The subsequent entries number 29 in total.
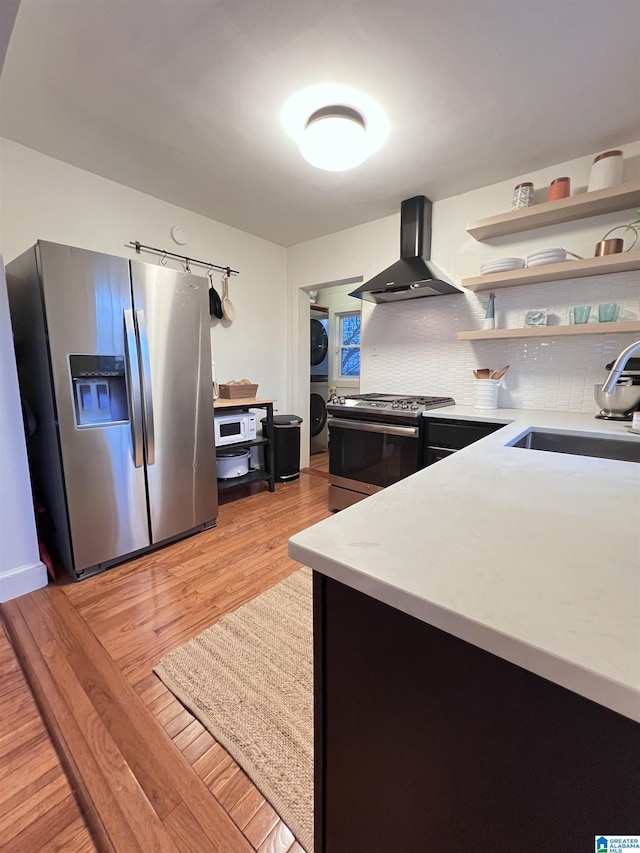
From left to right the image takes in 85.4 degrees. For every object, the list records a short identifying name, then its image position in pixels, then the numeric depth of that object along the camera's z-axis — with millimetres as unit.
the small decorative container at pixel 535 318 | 2301
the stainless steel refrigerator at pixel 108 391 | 1793
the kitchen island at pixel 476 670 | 371
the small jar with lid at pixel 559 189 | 2068
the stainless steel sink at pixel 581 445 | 1573
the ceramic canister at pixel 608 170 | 1927
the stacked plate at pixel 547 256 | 2131
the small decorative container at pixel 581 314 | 2127
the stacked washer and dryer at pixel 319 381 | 4852
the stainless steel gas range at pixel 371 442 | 2363
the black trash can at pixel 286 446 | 3582
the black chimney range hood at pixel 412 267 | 2518
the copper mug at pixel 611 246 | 1965
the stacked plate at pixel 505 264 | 2307
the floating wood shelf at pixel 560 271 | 1906
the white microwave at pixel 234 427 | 2886
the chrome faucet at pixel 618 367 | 947
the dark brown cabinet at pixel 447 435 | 2102
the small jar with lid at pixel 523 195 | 2189
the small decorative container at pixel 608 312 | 2014
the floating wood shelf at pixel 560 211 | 1886
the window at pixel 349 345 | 4980
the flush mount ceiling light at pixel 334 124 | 1681
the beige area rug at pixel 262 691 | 1030
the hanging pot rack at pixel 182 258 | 2675
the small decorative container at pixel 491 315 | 2480
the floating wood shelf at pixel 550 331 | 1931
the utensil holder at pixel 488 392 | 2449
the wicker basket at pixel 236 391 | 3072
